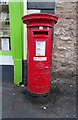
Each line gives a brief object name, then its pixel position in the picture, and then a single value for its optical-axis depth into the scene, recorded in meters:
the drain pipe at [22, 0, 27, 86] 1.79
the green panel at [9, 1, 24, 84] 1.75
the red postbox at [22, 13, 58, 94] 1.36
